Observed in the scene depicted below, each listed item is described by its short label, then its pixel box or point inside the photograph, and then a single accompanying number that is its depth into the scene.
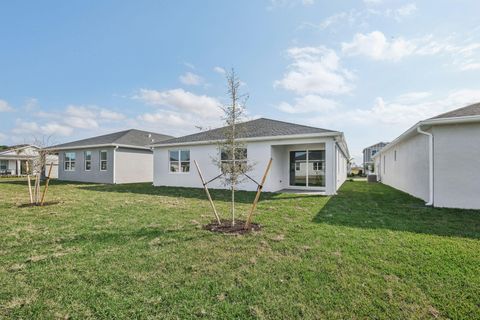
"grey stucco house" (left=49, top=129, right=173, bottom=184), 17.94
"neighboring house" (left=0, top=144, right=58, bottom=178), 31.00
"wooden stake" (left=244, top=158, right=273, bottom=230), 5.13
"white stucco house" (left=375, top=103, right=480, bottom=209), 7.37
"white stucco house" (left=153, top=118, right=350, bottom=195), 11.16
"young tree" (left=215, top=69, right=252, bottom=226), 5.63
